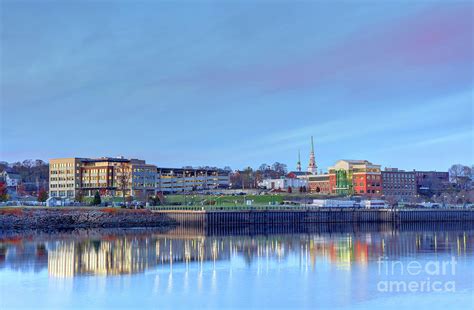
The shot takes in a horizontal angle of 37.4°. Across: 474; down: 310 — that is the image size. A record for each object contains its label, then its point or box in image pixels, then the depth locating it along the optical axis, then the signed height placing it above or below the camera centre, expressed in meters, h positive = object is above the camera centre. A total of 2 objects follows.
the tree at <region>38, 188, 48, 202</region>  128.20 +0.06
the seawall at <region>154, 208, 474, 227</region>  96.98 -3.66
